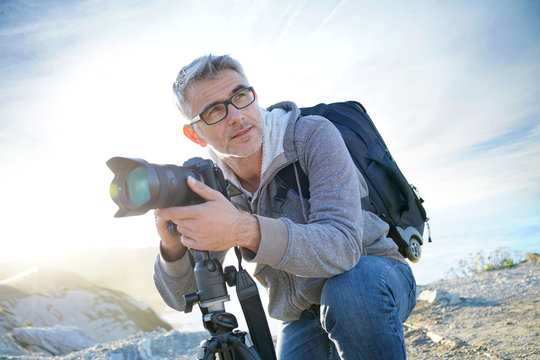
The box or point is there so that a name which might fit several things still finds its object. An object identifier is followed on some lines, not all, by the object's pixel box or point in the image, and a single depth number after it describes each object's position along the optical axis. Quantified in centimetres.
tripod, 154
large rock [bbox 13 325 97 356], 463
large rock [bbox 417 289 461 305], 378
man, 151
